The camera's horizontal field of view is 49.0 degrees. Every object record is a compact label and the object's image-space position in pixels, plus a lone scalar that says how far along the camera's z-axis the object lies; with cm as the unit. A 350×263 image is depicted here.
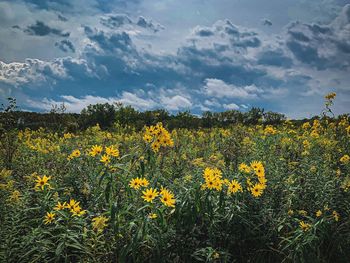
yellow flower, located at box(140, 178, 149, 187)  384
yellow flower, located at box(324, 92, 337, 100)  841
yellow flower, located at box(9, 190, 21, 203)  411
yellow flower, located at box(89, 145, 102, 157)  405
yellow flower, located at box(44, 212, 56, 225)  372
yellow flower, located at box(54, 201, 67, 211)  375
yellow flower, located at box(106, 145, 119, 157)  379
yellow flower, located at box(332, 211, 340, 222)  421
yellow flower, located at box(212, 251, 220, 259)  364
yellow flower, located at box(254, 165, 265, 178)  421
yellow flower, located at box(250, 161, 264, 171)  429
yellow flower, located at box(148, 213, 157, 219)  355
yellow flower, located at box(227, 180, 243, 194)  400
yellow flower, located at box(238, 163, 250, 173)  434
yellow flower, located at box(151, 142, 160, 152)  403
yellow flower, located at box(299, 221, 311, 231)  393
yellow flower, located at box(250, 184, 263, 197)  411
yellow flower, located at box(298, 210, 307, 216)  415
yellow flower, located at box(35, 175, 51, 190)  409
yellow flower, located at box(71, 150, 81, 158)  528
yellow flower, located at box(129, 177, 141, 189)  379
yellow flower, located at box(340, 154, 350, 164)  547
